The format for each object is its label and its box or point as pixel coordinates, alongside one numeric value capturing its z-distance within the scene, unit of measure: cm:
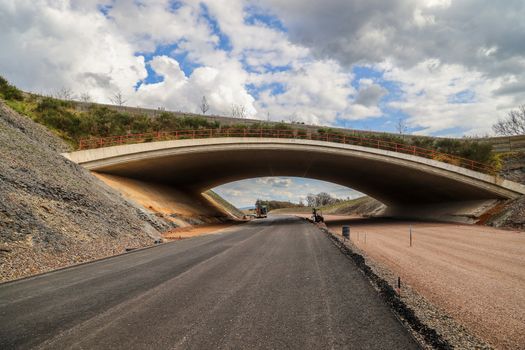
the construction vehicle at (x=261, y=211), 6153
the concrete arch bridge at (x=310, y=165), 2712
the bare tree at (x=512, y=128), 5300
